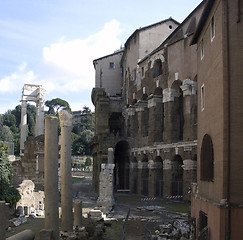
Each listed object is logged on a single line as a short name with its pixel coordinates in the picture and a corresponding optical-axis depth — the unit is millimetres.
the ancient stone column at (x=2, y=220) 8005
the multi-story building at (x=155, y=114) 27688
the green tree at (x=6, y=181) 19933
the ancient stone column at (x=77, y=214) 16953
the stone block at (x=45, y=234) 10812
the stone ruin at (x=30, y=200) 22175
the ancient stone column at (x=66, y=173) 14680
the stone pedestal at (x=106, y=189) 23811
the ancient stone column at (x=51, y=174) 12315
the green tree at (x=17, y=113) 97588
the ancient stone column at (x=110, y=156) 25312
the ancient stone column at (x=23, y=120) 49094
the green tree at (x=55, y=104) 103500
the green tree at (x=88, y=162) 72312
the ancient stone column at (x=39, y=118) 47844
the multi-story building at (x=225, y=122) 11070
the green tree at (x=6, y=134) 75650
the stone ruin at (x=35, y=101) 48000
